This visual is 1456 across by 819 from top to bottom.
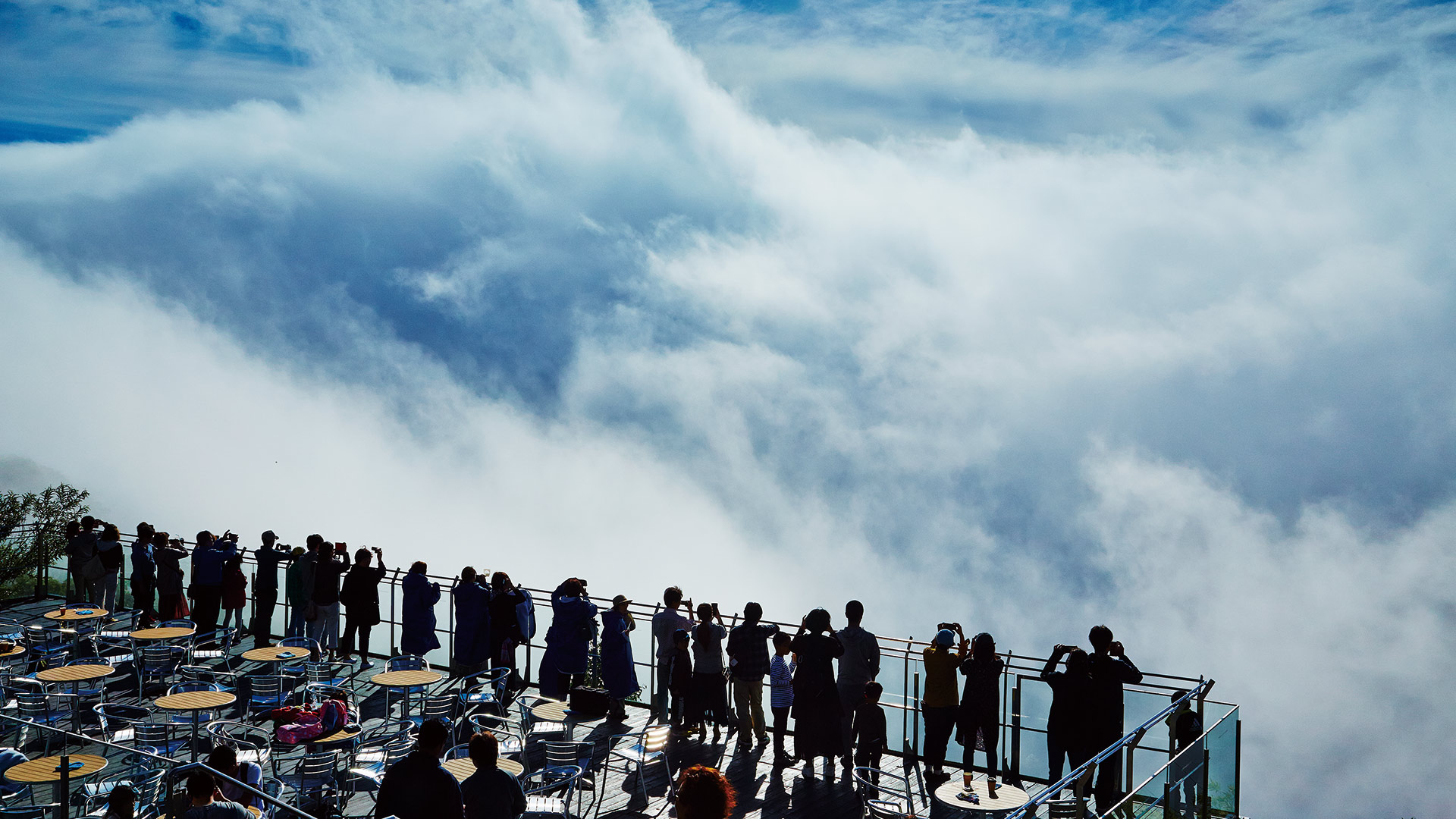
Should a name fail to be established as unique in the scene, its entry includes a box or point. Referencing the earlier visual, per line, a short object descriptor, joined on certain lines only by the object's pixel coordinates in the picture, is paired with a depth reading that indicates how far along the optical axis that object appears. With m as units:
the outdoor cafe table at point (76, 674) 10.55
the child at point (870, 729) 10.15
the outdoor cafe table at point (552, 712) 10.46
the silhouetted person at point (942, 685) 10.13
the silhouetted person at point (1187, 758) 7.77
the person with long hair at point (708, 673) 11.40
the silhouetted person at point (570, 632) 12.36
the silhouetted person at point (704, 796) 4.67
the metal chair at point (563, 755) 8.84
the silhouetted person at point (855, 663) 10.42
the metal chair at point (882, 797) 8.56
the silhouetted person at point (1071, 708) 9.38
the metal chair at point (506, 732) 11.02
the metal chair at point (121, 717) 10.51
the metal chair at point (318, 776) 8.33
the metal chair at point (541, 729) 11.57
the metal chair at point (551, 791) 8.47
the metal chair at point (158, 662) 11.40
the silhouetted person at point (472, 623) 13.05
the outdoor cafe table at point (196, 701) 9.63
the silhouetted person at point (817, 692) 10.34
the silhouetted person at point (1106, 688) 9.27
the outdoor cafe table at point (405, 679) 10.69
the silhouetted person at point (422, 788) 6.70
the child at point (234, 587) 14.73
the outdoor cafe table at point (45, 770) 7.88
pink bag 9.20
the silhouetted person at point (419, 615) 13.73
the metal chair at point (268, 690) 10.80
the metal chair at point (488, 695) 11.27
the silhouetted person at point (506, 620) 12.85
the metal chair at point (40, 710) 10.02
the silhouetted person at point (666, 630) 11.88
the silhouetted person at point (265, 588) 14.55
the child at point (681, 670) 11.69
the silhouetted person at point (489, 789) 6.95
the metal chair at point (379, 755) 9.05
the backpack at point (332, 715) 9.44
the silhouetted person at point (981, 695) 9.89
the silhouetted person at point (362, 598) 13.72
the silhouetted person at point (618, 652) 12.11
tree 40.91
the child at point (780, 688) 10.99
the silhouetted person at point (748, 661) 11.15
